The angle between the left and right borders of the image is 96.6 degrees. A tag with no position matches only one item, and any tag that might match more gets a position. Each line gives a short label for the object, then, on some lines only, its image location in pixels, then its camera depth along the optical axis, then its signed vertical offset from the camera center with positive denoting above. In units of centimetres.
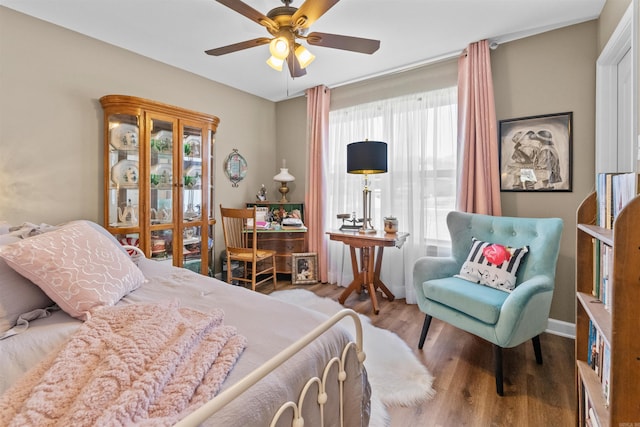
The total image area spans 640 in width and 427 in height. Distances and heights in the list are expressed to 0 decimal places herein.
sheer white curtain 289 +37
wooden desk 363 -46
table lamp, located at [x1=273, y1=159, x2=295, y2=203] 381 +40
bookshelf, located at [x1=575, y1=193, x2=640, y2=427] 81 -32
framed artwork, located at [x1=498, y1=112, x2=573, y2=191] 230 +47
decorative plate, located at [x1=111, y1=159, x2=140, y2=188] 255 +32
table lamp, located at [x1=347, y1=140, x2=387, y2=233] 277 +51
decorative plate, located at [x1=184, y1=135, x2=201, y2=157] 292 +66
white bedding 73 -44
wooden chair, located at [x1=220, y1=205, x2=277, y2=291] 309 -46
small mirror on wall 363 +55
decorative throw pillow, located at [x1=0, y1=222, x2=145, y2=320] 115 -25
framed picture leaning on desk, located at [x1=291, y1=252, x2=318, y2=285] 356 -75
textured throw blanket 60 -41
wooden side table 271 -49
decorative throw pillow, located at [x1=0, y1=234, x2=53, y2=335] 108 -35
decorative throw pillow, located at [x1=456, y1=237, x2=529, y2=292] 199 -41
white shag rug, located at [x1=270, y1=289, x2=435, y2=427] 157 -104
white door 192 +70
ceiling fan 158 +111
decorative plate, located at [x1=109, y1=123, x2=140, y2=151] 254 +65
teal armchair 167 -54
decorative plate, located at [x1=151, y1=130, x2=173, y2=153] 266 +65
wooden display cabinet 252 +30
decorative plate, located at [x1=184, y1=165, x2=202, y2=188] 293 +34
